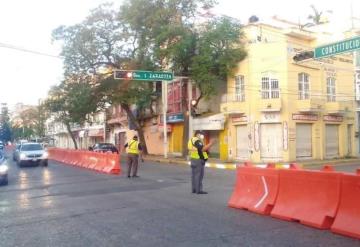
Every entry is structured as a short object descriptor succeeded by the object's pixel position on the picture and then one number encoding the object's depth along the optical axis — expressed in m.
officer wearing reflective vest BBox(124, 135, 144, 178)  20.06
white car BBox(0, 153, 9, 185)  18.29
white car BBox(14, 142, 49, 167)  30.81
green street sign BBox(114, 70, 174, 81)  26.94
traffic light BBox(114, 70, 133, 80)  26.88
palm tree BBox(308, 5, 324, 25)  46.67
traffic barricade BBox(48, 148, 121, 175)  22.97
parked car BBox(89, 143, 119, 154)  43.48
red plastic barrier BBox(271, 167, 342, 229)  8.25
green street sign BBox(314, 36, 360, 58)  14.81
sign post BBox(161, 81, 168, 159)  38.88
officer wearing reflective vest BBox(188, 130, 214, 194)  13.33
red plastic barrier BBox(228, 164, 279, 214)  9.88
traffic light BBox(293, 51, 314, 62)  18.00
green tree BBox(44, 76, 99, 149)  40.22
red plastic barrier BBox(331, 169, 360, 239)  7.64
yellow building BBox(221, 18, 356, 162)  33.62
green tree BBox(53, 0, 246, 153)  35.00
